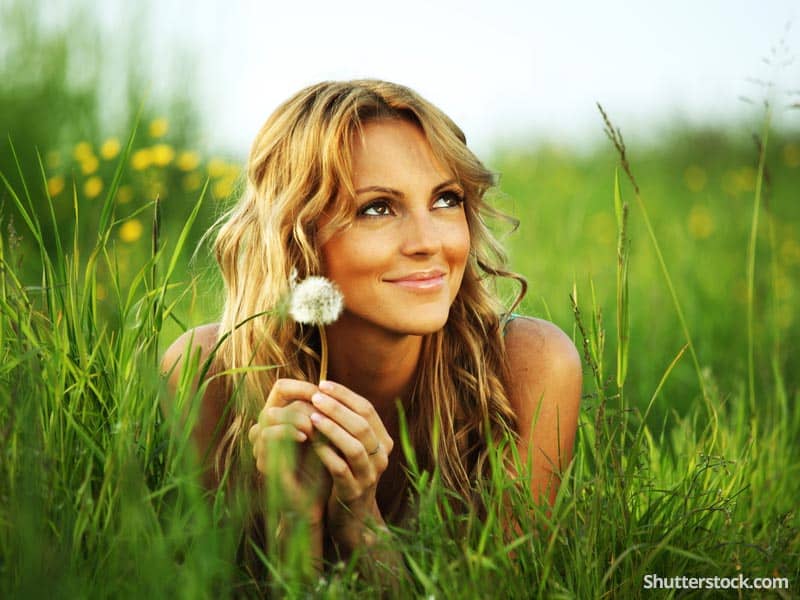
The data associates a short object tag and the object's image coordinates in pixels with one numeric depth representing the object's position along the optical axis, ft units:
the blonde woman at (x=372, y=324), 7.66
